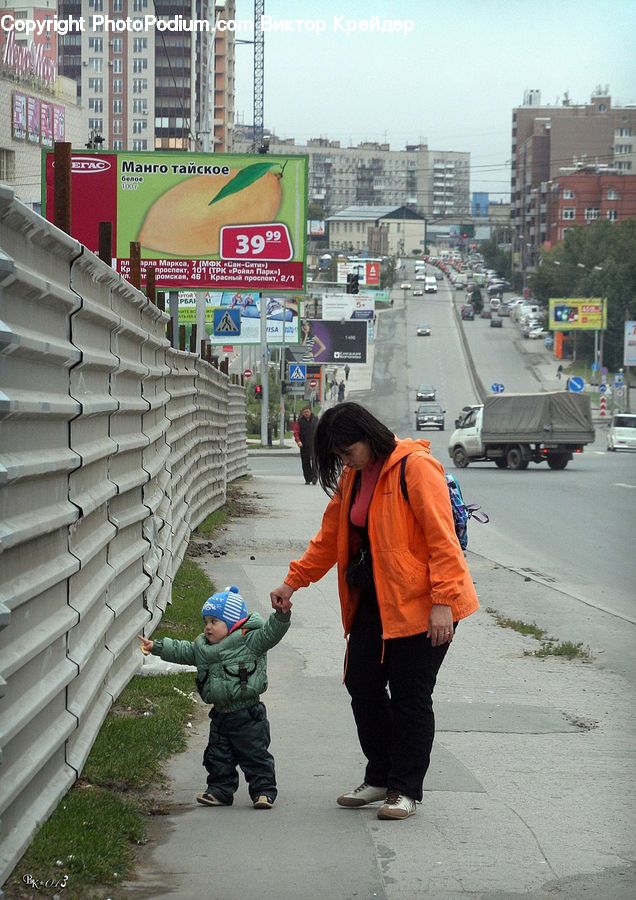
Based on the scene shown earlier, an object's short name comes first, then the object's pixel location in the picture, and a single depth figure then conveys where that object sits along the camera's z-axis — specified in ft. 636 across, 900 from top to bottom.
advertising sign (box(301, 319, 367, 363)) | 278.67
